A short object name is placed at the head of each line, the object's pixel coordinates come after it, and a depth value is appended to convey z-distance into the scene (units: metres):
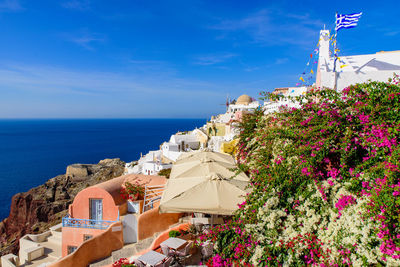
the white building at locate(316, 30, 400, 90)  11.52
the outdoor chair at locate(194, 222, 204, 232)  8.82
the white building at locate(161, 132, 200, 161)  33.75
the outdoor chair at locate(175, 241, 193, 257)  7.38
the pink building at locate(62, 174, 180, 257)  12.57
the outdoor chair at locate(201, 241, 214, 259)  7.18
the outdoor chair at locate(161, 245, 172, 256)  7.36
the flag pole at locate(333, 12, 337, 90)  11.78
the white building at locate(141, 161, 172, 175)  26.18
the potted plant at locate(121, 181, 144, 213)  13.05
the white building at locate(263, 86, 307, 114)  19.07
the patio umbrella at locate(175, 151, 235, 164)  12.18
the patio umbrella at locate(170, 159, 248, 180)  9.70
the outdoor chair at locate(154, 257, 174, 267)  6.91
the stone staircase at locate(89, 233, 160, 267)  9.62
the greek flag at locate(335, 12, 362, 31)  11.66
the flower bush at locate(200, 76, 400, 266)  4.39
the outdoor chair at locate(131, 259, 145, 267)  7.00
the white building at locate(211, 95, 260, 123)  41.17
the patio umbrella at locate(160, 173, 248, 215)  6.65
